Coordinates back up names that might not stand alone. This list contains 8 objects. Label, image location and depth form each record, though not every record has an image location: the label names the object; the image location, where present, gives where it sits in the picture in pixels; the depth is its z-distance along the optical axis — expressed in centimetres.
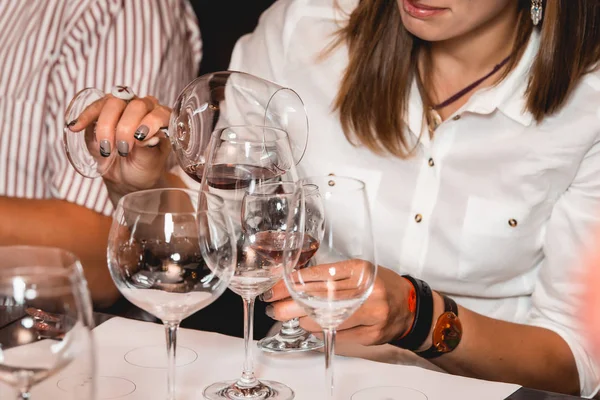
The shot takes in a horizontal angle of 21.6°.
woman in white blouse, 163
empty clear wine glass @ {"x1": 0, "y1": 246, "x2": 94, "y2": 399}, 106
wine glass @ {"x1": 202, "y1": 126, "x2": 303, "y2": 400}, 130
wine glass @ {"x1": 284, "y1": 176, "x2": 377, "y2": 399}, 123
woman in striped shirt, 193
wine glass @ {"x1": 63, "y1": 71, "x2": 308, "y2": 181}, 146
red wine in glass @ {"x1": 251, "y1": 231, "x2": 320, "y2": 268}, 130
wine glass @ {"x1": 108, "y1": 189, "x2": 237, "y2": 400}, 120
